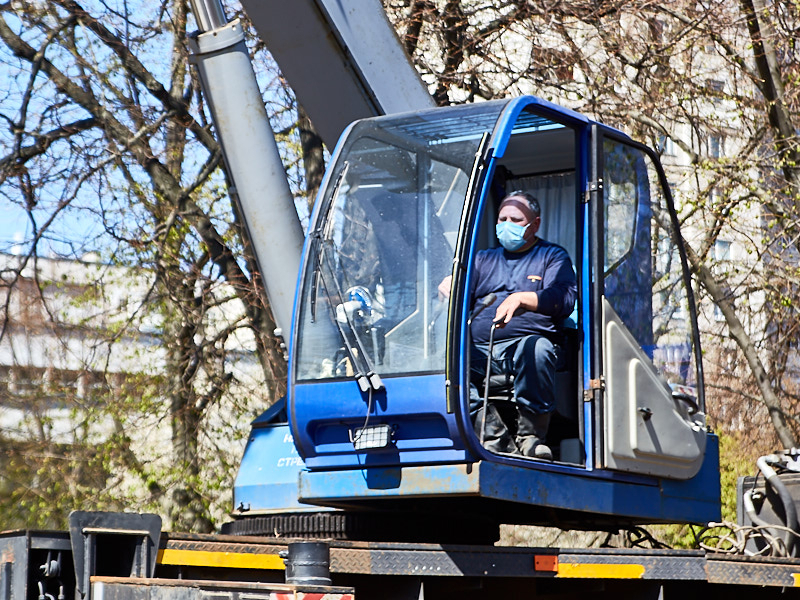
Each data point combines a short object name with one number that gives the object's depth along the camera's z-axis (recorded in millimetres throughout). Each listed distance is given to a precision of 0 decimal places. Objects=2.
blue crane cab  9781
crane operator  10508
